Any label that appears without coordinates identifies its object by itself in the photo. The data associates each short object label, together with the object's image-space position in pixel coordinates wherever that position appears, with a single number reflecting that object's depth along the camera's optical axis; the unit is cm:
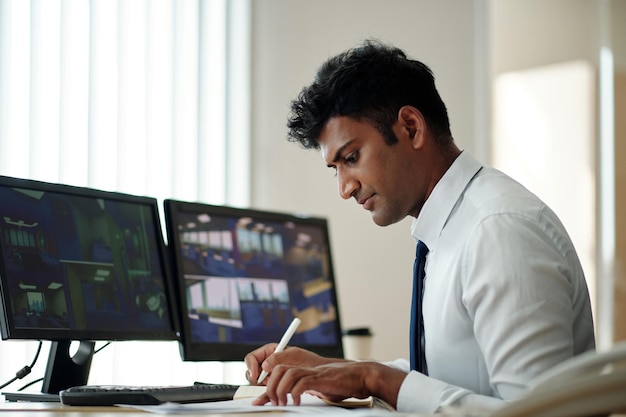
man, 213
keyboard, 226
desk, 210
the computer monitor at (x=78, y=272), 243
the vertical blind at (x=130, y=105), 321
